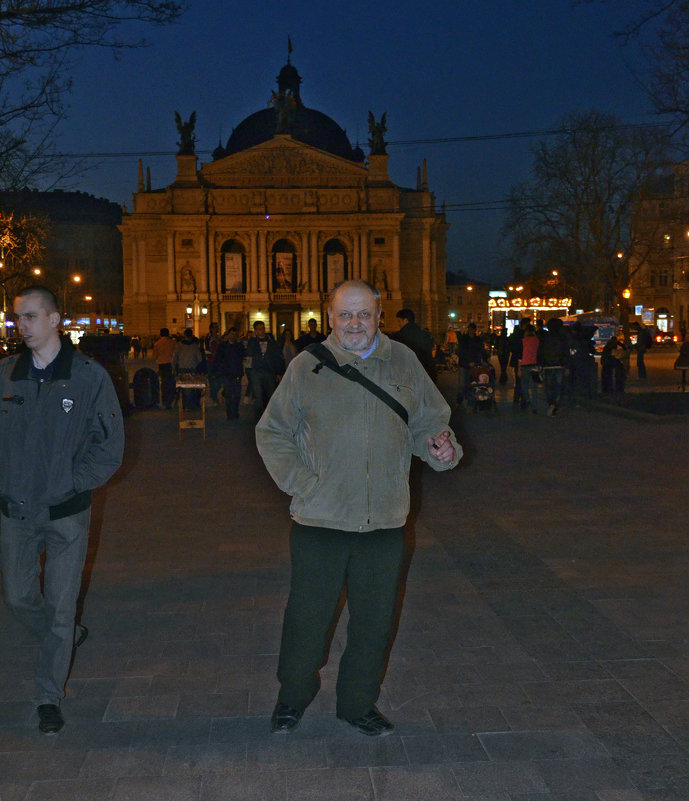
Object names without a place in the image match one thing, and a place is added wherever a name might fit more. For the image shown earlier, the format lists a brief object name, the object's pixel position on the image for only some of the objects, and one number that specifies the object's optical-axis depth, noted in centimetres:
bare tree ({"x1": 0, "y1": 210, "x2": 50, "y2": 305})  2472
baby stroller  2081
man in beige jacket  423
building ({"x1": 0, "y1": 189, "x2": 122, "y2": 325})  10138
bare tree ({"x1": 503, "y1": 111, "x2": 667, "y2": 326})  4312
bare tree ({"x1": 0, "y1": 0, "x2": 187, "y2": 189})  1227
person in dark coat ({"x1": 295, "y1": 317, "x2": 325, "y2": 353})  1973
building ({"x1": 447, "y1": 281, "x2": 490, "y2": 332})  15325
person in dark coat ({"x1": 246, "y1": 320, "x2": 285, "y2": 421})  1900
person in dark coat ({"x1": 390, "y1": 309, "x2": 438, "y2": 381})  1431
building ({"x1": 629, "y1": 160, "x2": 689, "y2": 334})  3382
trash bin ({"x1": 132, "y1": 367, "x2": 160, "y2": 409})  2294
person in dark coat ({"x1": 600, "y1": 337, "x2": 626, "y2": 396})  2397
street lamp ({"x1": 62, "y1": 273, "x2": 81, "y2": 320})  6888
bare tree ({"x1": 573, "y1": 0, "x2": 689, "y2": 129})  1752
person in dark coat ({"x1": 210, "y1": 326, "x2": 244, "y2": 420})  1970
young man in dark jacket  451
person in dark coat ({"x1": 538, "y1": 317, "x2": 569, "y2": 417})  1952
